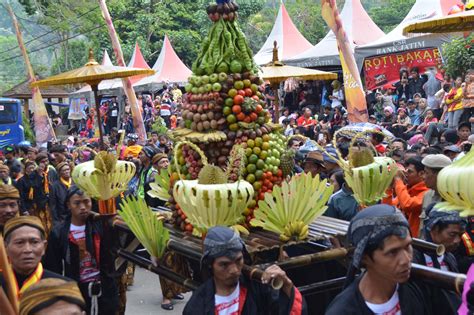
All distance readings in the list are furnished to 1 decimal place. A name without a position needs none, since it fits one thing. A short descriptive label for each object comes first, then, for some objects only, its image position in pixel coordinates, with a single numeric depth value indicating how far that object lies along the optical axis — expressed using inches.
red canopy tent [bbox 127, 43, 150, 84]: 1201.5
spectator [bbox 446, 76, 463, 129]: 451.8
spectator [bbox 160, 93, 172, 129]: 928.5
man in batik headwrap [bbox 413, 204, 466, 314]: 146.9
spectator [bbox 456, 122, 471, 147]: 369.7
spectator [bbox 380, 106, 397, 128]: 562.6
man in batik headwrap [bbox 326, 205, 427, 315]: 112.5
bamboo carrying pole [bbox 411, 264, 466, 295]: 108.3
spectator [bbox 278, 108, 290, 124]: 747.9
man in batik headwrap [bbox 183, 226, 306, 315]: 141.6
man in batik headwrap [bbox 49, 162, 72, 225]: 331.3
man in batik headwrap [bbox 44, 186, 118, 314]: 216.2
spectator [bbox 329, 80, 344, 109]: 712.2
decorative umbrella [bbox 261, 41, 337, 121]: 346.8
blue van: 975.0
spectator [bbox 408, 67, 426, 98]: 647.8
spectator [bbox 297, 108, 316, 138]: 615.8
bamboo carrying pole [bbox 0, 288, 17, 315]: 104.8
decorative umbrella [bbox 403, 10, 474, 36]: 181.3
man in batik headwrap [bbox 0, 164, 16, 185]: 335.0
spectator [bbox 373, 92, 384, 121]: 612.7
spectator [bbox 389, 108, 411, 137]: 529.7
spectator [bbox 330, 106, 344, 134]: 639.8
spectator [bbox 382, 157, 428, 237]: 219.6
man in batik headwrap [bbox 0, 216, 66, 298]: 158.2
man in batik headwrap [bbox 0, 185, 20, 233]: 205.9
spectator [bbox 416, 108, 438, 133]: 503.8
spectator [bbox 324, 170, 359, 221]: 231.3
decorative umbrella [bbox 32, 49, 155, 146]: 307.9
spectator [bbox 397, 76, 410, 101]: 658.8
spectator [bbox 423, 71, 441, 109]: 606.9
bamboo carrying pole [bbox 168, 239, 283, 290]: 139.7
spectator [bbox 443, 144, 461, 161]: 290.7
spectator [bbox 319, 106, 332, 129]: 639.1
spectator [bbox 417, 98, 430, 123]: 554.3
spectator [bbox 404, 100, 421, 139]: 528.8
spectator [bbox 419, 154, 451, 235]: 194.7
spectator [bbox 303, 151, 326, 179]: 260.8
